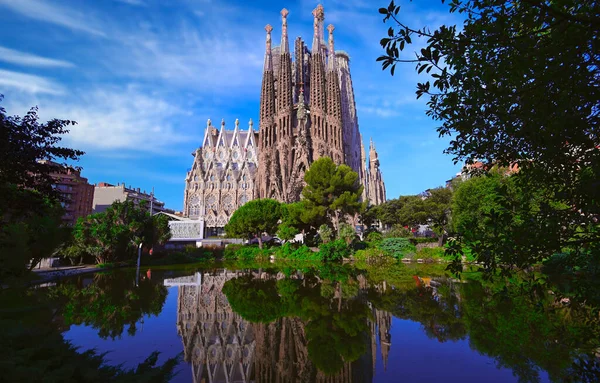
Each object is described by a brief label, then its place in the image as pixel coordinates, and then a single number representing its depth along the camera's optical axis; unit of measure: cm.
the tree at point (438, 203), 3714
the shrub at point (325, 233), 2970
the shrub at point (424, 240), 3381
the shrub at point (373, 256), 2604
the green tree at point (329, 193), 3008
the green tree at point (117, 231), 2306
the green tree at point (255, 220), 3381
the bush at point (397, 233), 3208
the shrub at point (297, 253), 2900
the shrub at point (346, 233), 2939
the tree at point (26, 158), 599
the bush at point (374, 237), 3303
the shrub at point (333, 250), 2795
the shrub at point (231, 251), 3399
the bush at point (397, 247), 2744
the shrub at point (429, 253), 2641
